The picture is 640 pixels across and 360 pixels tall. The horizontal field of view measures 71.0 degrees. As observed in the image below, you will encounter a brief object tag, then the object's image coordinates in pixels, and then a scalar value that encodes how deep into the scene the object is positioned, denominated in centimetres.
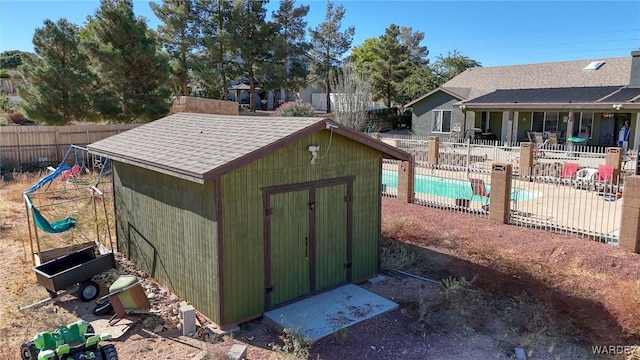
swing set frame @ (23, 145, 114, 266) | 725
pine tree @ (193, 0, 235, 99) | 3081
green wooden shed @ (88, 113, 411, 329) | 582
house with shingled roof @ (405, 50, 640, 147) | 2145
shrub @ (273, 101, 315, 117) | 2711
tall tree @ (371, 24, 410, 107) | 3991
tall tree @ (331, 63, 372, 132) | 2931
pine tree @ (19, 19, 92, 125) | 1895
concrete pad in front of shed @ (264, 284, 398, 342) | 584
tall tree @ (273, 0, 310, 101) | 3478
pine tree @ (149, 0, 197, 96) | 3041
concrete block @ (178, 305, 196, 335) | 582
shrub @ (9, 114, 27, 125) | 2899
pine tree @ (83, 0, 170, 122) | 2008
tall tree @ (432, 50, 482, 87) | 4629
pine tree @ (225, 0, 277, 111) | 3130
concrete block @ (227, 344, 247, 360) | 508
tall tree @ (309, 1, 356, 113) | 4131
